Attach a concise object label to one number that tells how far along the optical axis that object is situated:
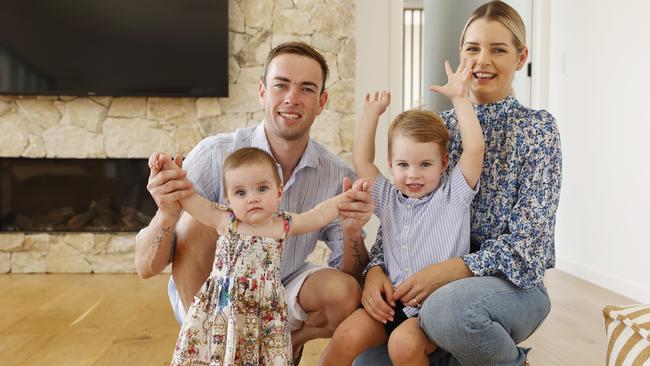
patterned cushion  1.49
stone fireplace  4.29
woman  1.55
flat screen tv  4.24
